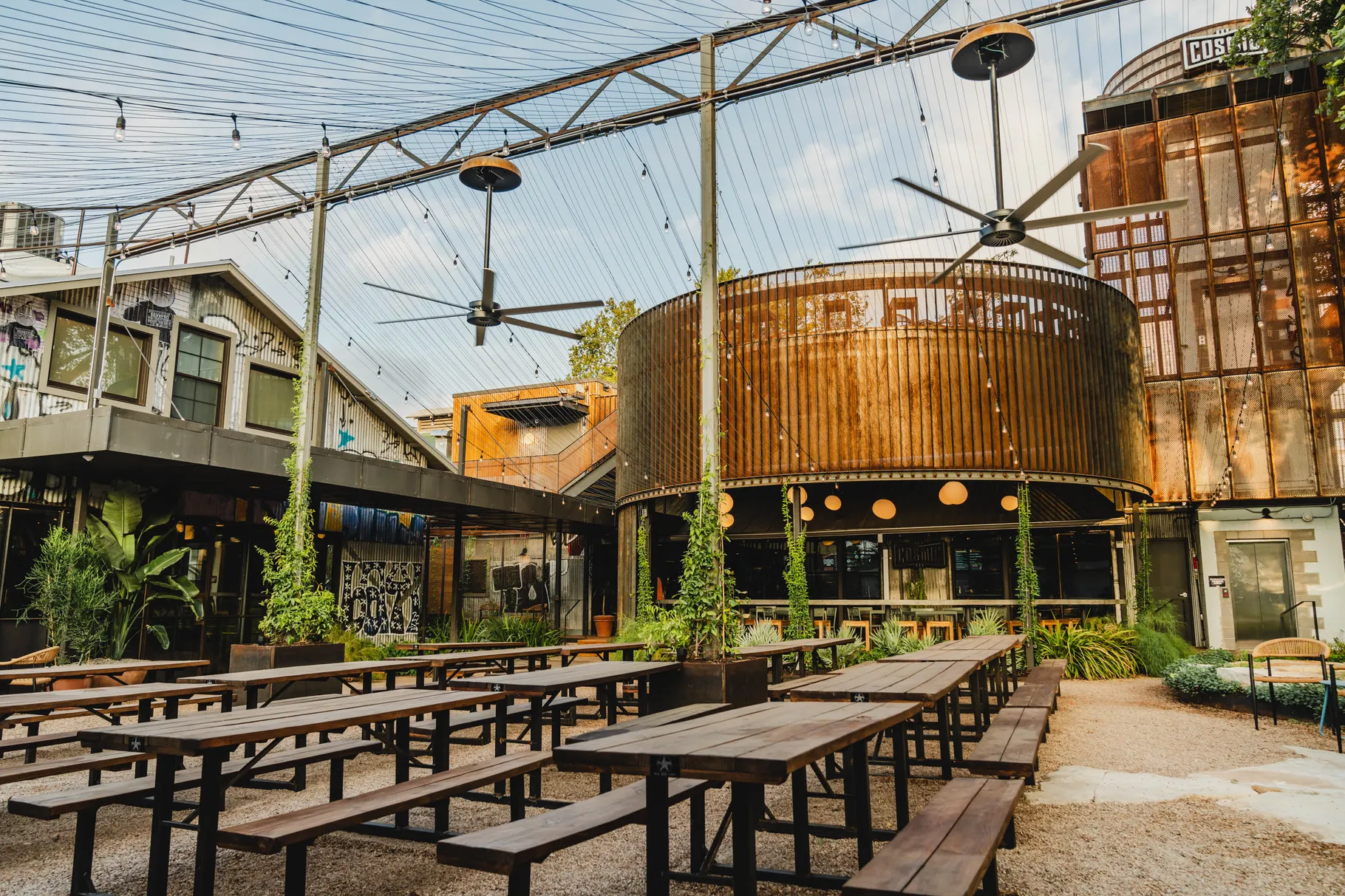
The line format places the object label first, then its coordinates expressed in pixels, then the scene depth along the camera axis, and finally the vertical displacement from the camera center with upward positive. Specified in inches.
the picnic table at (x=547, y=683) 206.1 -27.4
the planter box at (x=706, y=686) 287.1 -37.5
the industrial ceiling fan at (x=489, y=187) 398.9 +184.6
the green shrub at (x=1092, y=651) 557.0 -49.2
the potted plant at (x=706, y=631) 289.7 -19.7
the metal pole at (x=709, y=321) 311.1 +93.0
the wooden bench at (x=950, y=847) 101.8 -37.4
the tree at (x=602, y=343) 1344.7 +363.0
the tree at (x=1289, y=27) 559.2 +371.1
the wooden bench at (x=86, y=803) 149.0 -41.0
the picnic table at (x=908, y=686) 189.3 -26.8
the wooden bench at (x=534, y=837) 112.0 -37.3
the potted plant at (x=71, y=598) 459.2 -13.4
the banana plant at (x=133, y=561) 500.4 +6.8
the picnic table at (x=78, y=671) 251.0 -29.1
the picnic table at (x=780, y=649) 325.4 -28.8
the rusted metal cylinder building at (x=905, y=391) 579.5 +128.2
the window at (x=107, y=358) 531.8 +136.7
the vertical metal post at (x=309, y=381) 438.0 +98.3
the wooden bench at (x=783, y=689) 239.9 -33.1
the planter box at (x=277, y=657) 402.9 -39.7
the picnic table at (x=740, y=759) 114.3 -25.9
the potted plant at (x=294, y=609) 408.2 -17.8
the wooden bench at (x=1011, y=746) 175.9 -39.1
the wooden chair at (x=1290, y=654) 343.6 -32.1
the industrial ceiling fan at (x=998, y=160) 335.3 +164.2
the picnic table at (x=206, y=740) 131.9 -26.9
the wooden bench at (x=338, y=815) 126.1 -38.8
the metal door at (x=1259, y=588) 700.7 -10.2
